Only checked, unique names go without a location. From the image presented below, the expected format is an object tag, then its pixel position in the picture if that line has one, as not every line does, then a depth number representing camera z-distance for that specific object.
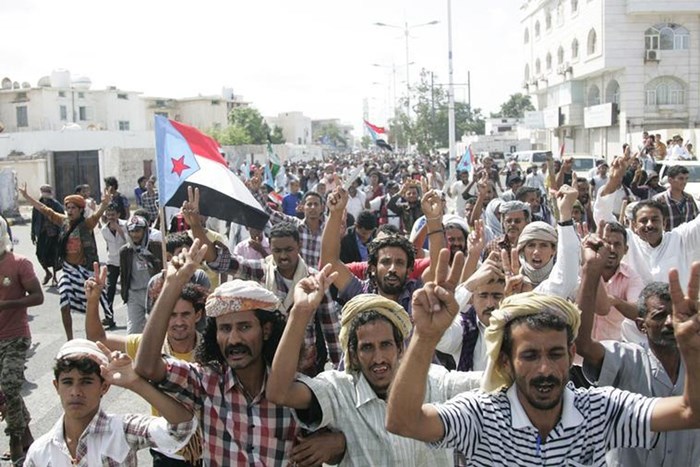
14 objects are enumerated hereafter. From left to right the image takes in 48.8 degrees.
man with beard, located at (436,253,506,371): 3.75
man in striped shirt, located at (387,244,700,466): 2.36
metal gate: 30.72
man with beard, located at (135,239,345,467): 2.88
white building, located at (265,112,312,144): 123.75
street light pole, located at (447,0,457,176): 26.28
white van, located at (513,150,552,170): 32.62
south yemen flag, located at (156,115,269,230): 5.62
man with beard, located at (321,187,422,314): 4.15
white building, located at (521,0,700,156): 42.00
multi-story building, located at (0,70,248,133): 61.31
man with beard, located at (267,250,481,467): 2.77
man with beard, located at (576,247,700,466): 3.05
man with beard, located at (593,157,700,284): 5.41
